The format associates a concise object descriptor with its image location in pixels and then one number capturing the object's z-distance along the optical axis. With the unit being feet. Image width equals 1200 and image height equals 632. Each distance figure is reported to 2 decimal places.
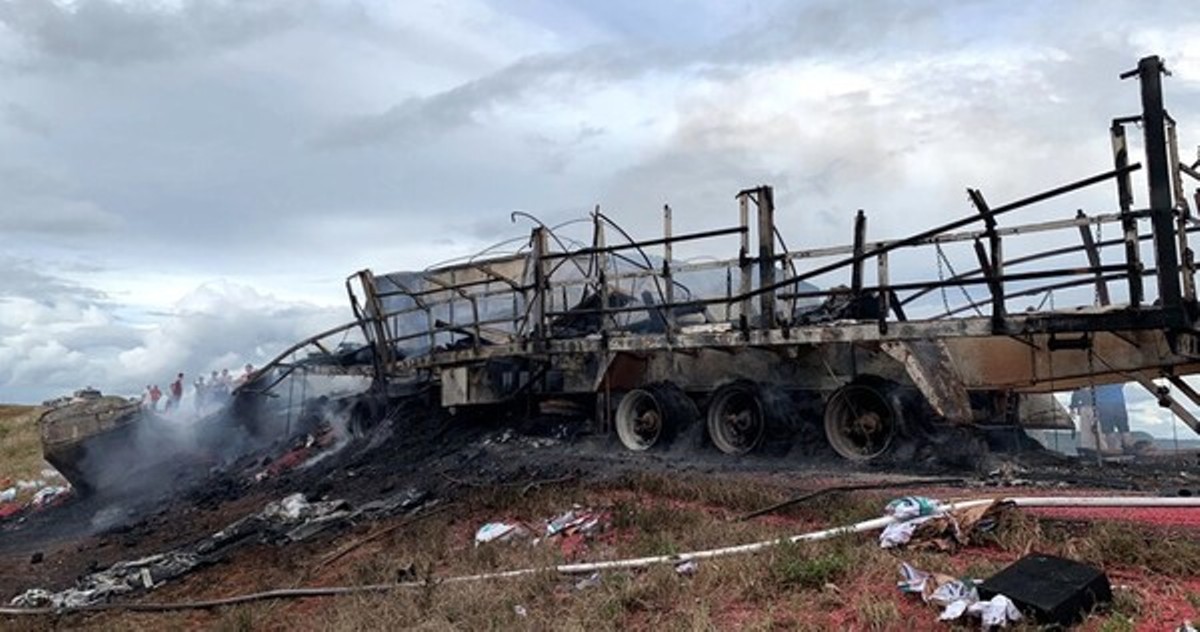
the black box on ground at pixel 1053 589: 13.19
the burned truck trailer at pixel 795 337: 24.84
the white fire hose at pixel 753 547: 17.87
